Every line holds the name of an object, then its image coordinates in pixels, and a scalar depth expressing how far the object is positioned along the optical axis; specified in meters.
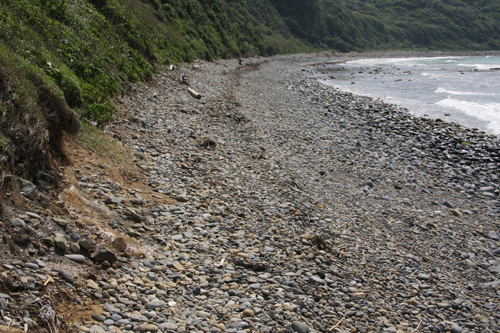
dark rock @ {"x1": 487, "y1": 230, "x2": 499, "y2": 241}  8.39
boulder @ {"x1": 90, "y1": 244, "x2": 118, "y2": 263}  4.48
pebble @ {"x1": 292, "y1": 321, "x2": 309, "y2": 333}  4.42
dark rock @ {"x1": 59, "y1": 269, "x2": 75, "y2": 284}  3.91
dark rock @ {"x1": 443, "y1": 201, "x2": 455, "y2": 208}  9.88
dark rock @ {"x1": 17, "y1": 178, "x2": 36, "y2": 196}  4.72
